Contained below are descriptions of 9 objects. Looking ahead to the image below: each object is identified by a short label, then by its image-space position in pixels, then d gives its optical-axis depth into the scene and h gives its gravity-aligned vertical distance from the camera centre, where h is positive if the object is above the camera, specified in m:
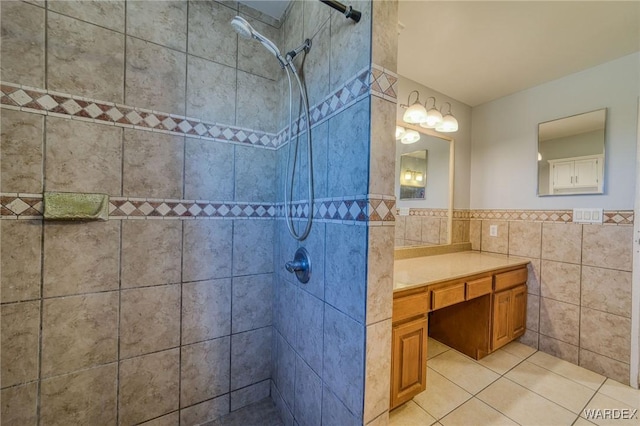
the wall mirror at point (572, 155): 1.82 +0.51
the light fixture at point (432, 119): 2.05 +0.83
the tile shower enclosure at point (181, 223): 0.92 -0.07
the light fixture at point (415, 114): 1.92 +0.81
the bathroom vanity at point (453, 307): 1.30 -0.64
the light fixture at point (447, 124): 2.13 +0.81
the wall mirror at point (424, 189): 2.09 +0.23
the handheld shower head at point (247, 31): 0.97 +0.76
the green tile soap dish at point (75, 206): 0.99 +0.00
